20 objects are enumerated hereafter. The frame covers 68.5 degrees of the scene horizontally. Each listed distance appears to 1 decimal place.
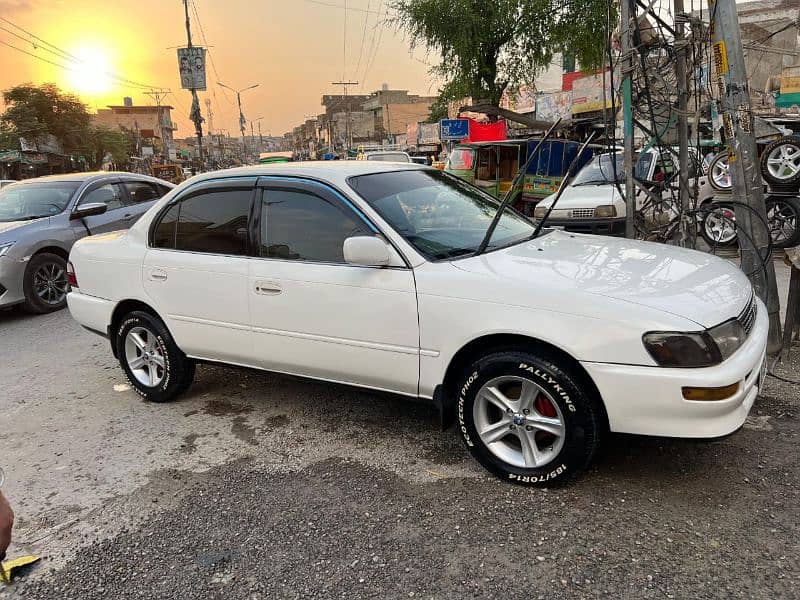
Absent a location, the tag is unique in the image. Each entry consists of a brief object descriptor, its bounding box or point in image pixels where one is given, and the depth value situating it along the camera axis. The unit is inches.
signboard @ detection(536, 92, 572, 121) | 955.3
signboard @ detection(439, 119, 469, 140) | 927.0
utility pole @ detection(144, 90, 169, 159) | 3118.6
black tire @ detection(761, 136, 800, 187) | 321.1
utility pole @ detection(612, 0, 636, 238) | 225.0
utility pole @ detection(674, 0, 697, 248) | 229.5
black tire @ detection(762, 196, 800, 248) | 323.3
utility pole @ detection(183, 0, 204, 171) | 1435.8
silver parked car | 287.1
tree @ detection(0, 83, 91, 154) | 1501.0
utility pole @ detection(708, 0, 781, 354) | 174.2
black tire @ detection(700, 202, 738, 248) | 345.4
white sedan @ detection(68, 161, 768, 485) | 104.1
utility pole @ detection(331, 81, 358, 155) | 3439.2
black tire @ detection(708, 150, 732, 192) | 348.5
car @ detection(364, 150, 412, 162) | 760.3
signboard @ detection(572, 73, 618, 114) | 861.2
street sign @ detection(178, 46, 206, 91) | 1422.2
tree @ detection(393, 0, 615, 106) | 772.6
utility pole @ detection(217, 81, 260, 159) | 2947.8
